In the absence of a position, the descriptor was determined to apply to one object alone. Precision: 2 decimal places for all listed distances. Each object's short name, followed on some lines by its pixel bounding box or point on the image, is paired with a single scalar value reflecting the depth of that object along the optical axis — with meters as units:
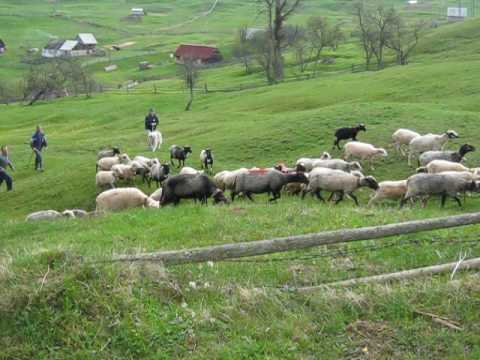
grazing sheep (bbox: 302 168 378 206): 20.28
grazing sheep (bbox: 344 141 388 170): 25.36
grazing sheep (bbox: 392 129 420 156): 26.11
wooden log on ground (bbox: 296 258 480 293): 8.16
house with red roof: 121.88
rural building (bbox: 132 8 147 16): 190.88
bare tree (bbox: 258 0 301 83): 63.75
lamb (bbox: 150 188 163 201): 21.67
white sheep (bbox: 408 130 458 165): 25.11
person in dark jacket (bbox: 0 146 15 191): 28.13
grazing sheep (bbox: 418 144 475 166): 23.31
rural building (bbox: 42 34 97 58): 143.88
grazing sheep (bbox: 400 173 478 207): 19.25
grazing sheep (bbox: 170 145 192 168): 29.08
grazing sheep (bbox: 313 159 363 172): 22.63
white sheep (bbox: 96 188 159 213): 20.48
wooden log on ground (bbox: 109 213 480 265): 8.09
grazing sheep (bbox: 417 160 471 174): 21.61
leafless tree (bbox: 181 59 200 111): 61.24
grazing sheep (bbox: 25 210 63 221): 19.65
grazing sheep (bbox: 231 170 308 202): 20.31
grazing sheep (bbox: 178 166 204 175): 23.52
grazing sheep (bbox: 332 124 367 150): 28.23
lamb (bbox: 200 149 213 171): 27.05
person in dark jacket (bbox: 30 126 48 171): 33.75
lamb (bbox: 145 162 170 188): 25.11
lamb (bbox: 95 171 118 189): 25.75
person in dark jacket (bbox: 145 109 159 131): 36.00
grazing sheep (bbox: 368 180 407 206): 20.34
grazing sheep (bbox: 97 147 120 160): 31.25
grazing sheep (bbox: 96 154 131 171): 28.42
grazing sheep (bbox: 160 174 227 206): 19.09
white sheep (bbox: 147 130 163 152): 33.94
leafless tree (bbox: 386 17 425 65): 72.46
